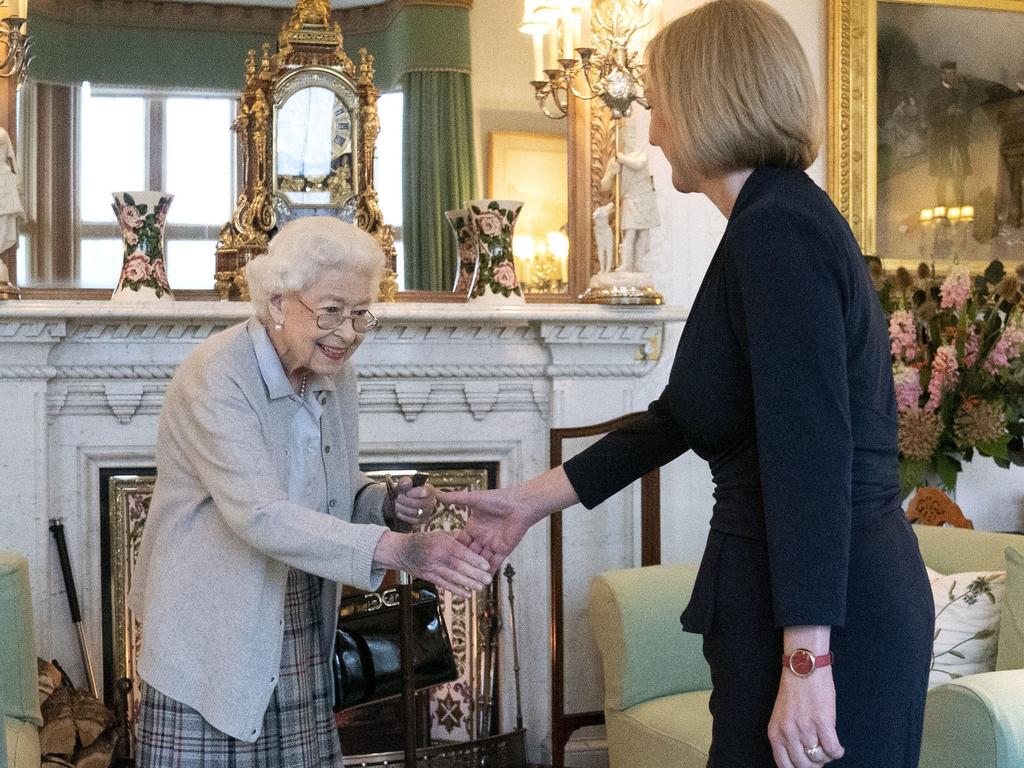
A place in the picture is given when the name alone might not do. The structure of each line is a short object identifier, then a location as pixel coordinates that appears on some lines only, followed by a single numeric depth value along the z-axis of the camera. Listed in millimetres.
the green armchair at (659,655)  3107
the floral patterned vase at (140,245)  3711
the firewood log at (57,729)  3504
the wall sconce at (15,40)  3475
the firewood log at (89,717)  3604
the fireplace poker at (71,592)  3766
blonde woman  1398
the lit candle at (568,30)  3941
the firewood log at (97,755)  3607
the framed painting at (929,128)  4391
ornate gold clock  3879
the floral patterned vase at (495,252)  3902
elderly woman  2012
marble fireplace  3729
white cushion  2932
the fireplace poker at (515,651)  4031
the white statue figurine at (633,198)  3975
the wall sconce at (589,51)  3814
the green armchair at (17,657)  2949
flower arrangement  3799
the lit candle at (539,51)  4016
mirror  3812
